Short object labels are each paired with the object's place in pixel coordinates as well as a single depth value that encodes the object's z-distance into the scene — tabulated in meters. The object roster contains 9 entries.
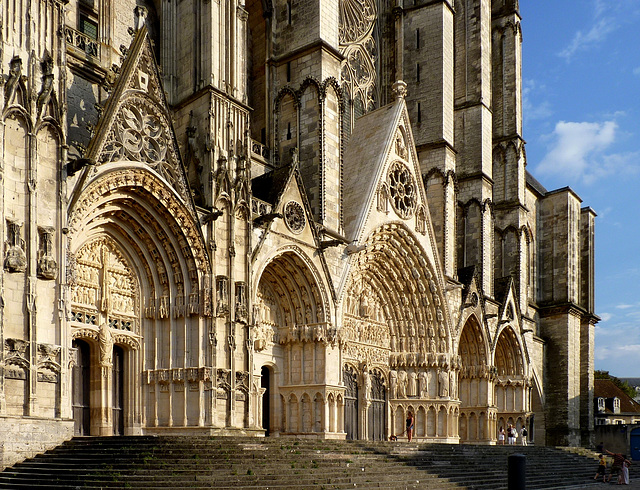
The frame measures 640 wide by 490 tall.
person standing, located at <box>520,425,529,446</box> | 29.88
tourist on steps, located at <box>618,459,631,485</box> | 21.00
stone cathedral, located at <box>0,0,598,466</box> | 14.06
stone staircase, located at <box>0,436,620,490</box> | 12.22
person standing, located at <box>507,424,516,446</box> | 28.10
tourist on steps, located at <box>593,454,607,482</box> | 22.23
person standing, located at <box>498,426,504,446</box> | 29.37
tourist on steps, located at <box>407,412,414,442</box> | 23.82
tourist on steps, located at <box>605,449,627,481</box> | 21.34
